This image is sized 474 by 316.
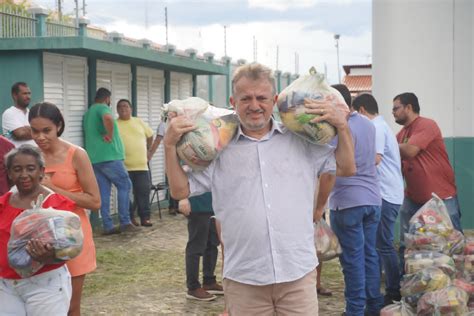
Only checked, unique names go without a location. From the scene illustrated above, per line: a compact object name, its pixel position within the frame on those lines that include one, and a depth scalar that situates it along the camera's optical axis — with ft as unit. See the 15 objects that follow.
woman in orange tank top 15.19
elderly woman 13.30
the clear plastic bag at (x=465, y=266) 21.29
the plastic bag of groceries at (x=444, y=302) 18.76
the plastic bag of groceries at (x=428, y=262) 20.12
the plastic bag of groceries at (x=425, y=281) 19.53
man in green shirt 36.73
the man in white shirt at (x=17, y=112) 30.32
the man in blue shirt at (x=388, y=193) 22.56
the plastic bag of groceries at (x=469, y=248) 21.68
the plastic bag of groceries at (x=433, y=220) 20.92
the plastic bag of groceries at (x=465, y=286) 20.00
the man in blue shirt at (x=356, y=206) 19.98
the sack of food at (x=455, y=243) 20.97
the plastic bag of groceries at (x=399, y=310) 19.76
